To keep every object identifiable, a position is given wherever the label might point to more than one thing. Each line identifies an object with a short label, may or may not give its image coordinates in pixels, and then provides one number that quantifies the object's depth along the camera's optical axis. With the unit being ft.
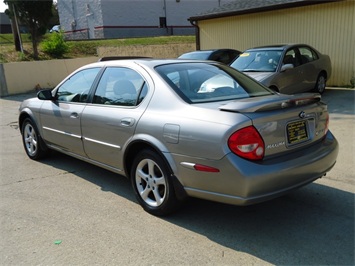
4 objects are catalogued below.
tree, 56.44
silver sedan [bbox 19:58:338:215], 9.51
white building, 110.32
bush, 63.62
